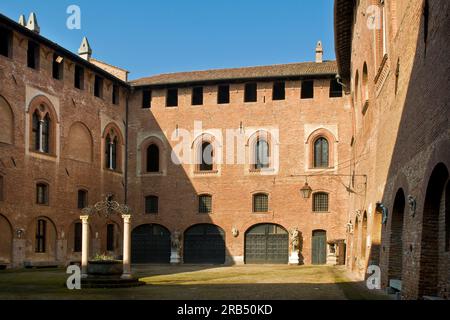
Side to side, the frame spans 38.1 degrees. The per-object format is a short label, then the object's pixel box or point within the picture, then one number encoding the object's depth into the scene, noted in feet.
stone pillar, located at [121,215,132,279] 64.03
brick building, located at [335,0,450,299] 36.70
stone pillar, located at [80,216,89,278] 63.72
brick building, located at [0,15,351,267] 114.21
